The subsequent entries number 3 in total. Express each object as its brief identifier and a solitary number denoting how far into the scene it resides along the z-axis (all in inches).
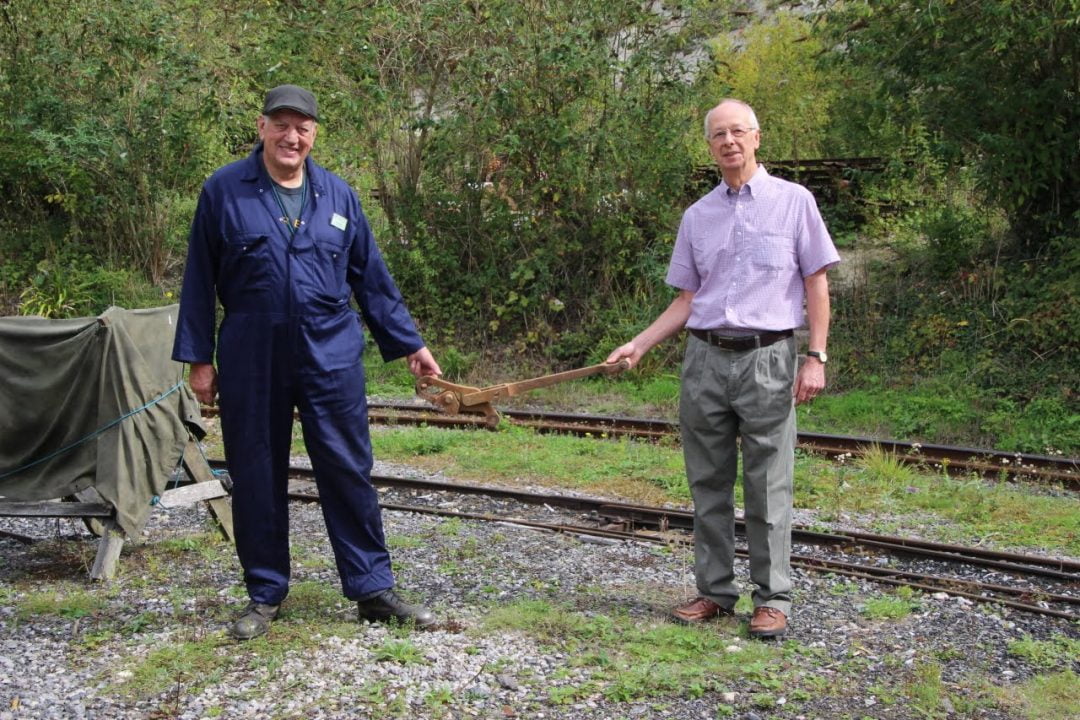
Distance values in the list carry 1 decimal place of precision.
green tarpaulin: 237.3
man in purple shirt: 194.1
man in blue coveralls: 189.8
